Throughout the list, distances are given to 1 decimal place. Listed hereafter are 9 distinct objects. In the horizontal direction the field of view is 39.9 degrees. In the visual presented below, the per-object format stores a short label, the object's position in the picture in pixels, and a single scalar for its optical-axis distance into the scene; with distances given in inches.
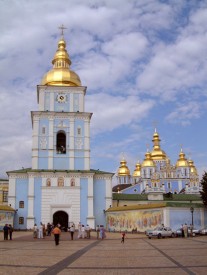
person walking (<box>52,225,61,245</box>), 600.4
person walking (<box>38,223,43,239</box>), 821.8
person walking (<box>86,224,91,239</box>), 830.4
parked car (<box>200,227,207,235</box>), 943.2
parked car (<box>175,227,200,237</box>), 870.7
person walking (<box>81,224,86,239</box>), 831.4
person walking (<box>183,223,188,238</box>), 854.5
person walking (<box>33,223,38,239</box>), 830.5
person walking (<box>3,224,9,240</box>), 743.1
